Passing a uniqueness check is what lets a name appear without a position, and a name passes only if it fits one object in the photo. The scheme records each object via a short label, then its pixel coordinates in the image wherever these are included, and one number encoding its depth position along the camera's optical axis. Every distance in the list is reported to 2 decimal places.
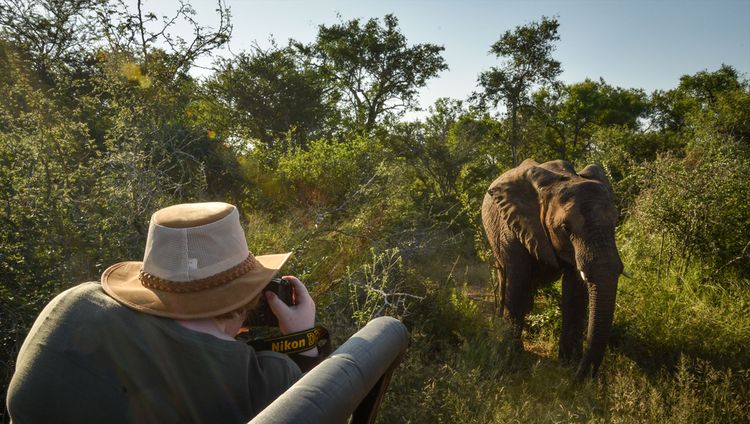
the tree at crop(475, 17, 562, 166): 18.70
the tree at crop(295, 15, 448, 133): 24.38
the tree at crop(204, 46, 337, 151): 19.06
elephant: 4.73
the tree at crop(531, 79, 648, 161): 26.12
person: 1.20
